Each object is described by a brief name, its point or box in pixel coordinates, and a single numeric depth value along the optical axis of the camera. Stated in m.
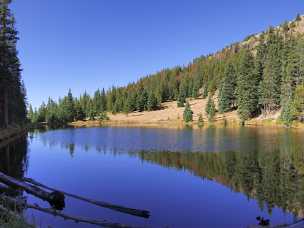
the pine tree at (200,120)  68.95
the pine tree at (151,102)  97.51
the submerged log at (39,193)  9.50
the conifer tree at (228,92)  72.24
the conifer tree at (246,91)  62.30
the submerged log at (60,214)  8.50
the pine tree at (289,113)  49.56
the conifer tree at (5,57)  32.73
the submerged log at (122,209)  9.77
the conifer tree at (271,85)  60.16
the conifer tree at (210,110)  70.06
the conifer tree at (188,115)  72.82
